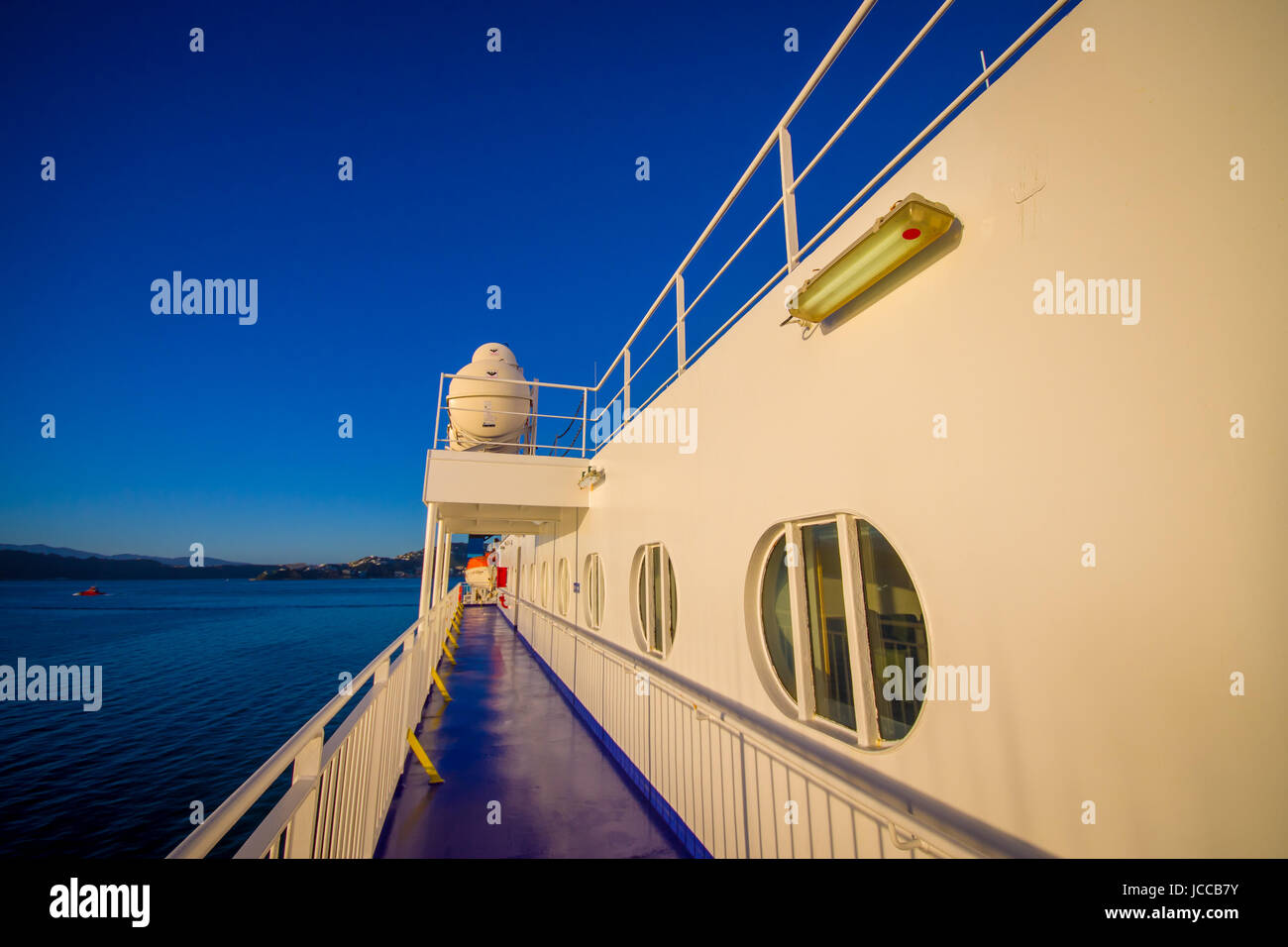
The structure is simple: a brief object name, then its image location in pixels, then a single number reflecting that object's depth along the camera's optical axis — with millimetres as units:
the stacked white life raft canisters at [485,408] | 9328
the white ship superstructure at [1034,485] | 1122
